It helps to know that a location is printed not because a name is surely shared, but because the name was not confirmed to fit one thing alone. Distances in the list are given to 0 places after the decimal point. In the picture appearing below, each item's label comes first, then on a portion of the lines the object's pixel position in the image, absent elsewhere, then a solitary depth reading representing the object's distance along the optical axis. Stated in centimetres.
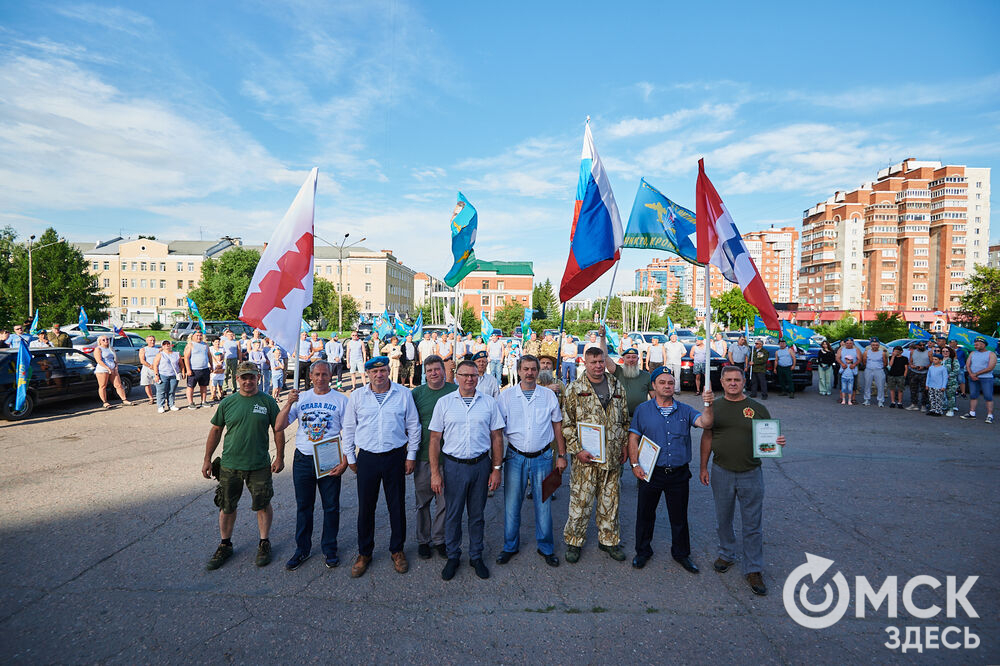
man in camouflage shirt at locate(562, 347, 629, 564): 480
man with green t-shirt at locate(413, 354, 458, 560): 480
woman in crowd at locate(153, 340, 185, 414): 1195
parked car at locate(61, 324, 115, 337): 2771
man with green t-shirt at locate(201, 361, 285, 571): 455
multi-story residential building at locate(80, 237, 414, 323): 8619
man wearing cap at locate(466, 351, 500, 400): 672
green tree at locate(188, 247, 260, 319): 5706
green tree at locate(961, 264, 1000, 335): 2861
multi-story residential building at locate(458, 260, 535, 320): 10206
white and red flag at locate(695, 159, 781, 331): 501
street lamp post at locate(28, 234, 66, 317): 4094
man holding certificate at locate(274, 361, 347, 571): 450
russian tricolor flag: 574
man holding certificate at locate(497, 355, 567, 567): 470
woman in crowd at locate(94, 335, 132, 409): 1240
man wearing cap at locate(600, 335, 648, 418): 602
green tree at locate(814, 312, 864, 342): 3750
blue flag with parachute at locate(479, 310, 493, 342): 1938
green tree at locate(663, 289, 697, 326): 8400
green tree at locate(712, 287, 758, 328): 5562
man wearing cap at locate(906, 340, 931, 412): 1268
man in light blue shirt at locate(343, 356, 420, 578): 446
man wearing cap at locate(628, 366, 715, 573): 457
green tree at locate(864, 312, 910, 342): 3092
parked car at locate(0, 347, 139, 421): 1062
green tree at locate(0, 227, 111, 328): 4231
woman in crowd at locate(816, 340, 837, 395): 1543
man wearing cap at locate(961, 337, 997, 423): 1141
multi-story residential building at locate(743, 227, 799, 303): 13250
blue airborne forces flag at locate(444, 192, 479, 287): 752
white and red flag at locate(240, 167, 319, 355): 468
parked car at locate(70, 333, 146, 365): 1944
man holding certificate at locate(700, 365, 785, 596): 424
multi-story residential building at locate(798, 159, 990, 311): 8862
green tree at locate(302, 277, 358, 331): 6688
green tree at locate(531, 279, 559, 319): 8106
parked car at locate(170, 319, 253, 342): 3354
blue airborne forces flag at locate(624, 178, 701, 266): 652
